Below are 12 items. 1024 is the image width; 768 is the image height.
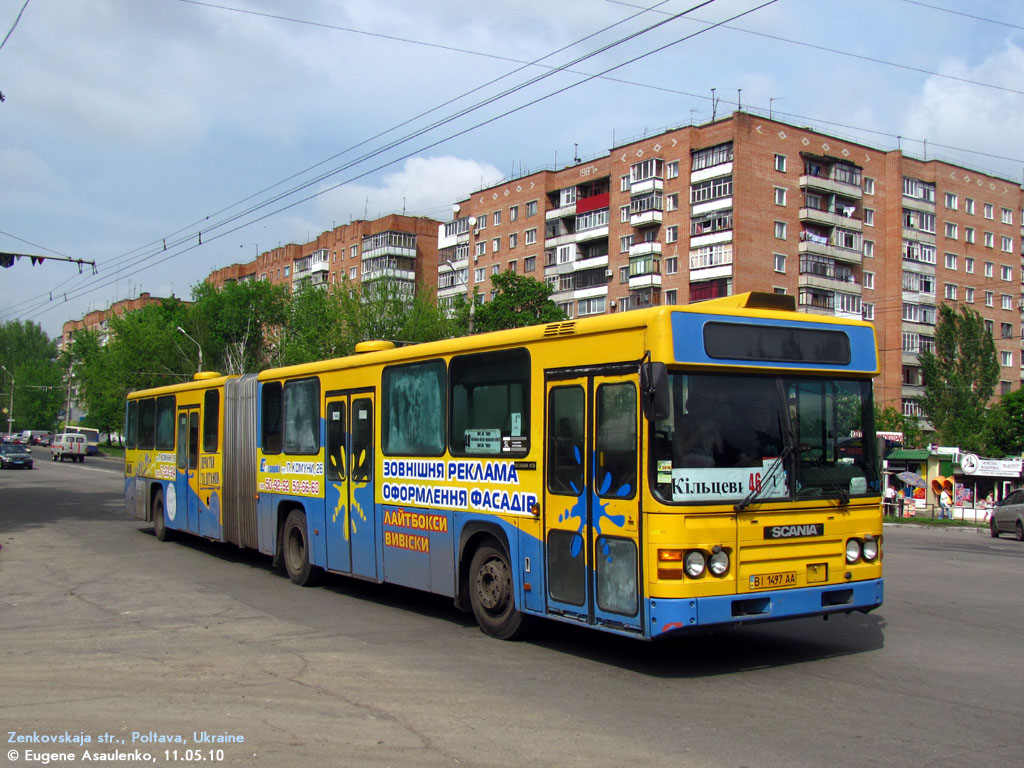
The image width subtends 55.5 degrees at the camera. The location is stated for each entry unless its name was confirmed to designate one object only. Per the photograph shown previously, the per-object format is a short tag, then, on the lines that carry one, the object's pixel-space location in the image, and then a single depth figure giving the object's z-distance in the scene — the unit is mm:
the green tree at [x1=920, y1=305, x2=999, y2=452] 67812
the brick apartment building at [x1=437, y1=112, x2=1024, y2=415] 61844
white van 68438
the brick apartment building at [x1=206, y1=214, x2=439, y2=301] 89750
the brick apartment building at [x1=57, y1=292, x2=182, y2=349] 147100
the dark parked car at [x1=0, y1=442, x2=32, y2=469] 53500
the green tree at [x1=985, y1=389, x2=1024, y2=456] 66125
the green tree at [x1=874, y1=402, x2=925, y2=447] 61531
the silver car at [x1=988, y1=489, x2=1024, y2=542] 27297
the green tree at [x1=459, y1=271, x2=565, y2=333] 62094
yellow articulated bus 7531
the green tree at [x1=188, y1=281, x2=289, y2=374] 85925
